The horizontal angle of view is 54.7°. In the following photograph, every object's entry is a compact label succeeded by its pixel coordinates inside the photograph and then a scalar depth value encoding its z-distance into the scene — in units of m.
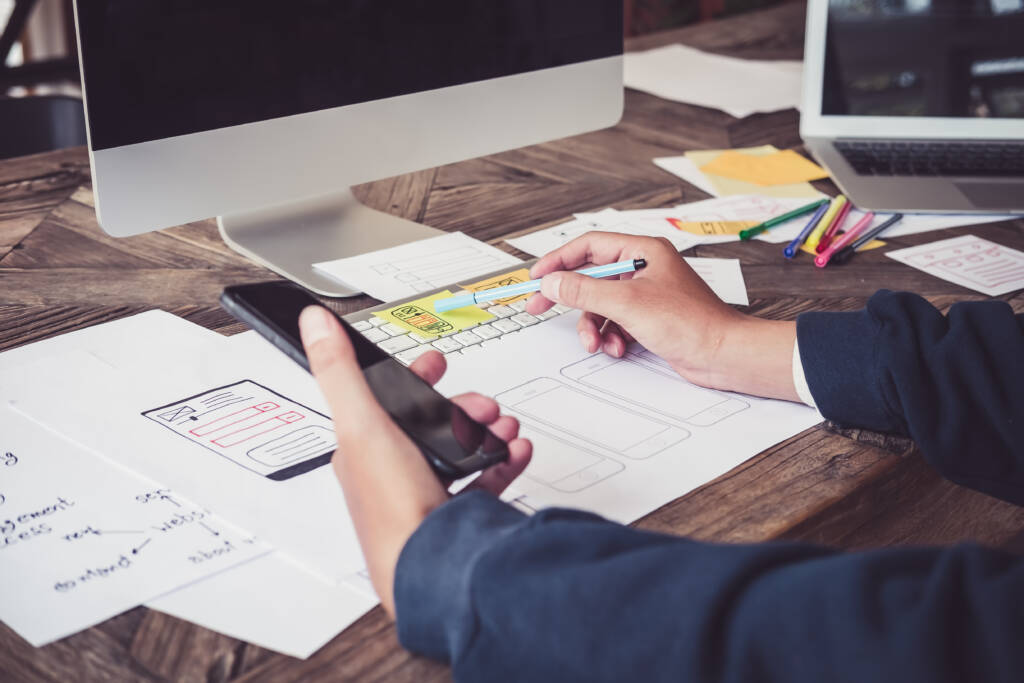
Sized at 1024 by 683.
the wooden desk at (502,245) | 0.48
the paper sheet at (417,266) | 0.90
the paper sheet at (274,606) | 0.49
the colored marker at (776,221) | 1.06
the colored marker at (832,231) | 1.03
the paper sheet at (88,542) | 0.51
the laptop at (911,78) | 1.29
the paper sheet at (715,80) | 1.55
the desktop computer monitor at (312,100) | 0.77
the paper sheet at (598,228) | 1.03
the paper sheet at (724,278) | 0.91
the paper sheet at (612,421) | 0.61
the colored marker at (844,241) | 1.00
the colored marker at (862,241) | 1.02
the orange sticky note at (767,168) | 1.24
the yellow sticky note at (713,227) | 1.07
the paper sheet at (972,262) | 0.95
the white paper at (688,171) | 1.22
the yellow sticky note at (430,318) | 0.81
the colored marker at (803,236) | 1.02
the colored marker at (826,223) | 1.04
